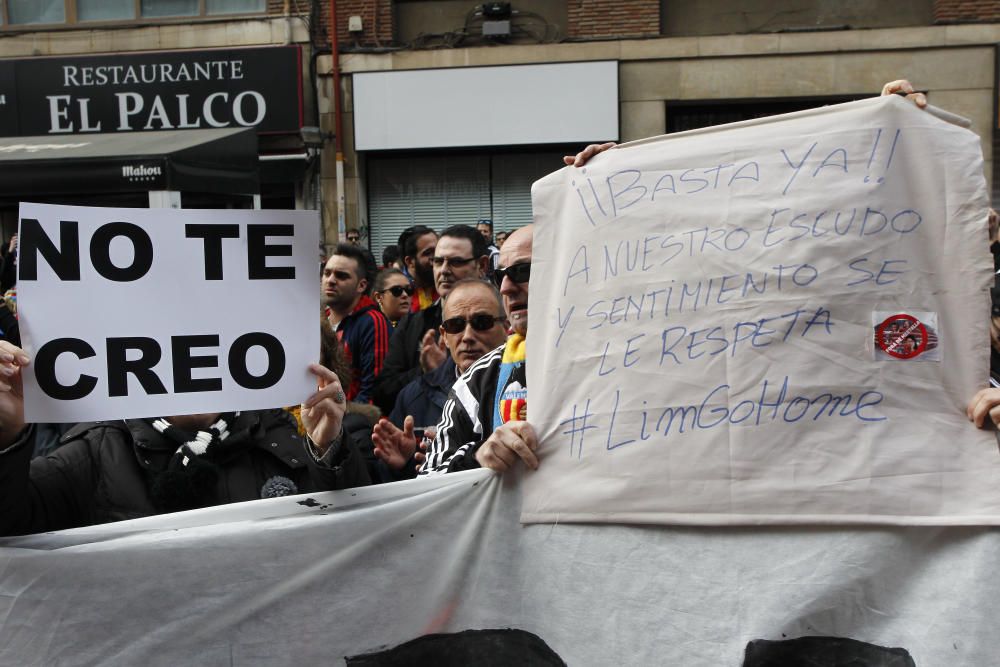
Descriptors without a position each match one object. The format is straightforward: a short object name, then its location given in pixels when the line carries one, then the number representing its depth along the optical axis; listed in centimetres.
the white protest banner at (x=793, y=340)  187
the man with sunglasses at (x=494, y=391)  250
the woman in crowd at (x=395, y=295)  563
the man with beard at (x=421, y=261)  564
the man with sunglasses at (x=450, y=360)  276
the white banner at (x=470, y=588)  187
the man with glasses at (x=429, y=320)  448
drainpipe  1302
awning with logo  797
